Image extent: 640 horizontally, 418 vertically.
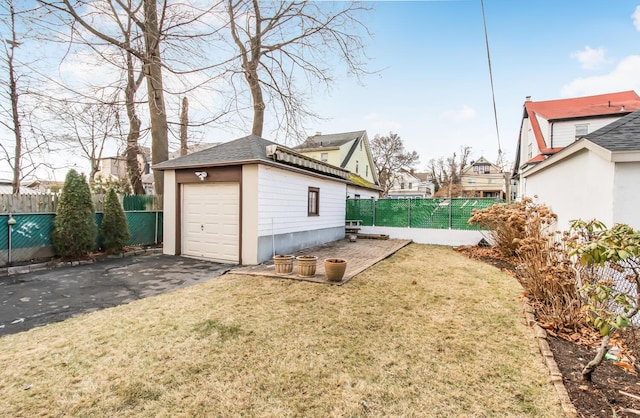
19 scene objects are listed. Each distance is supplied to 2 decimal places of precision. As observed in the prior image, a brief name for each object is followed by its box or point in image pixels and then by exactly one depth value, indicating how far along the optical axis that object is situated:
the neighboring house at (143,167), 14.28
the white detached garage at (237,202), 8.14
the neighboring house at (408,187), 45.06
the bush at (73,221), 7.88
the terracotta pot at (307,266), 6.65
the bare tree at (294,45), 11.59
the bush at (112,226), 8.97
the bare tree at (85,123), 9.51
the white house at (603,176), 4.16
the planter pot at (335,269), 6.14
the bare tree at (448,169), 42.00
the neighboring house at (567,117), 16.83
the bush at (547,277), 4.15
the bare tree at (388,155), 37.25
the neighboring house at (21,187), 12.73
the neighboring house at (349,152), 23.76
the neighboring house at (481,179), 42.23
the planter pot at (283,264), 6.83
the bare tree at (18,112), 9.56
